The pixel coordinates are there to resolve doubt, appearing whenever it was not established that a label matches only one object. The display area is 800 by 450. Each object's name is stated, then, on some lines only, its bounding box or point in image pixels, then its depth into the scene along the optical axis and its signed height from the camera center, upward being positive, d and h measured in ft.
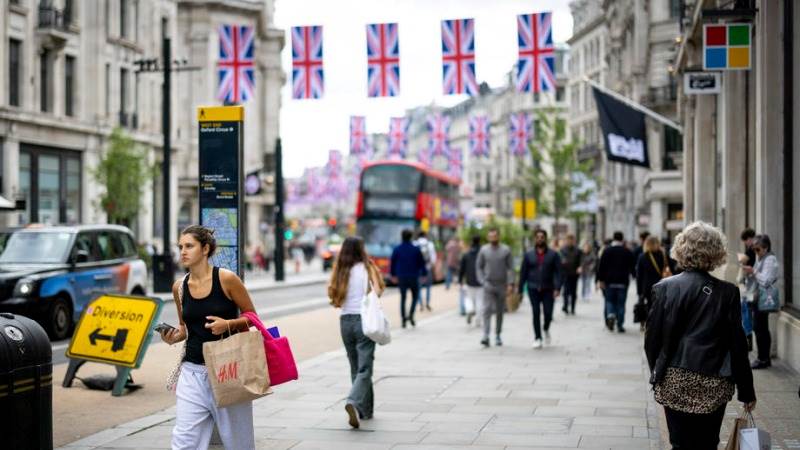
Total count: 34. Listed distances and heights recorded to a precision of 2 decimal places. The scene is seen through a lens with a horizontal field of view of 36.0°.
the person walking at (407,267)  69.62 -1.82
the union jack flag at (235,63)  89.45 +12.58
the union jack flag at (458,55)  80.64 +11.83
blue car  60.59 -1.85
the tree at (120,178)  139.23 +6.58
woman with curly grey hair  19.61 -1.85
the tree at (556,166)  208.64 +12.02
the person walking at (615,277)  67.67 -2.30
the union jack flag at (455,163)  233.76 +14.00
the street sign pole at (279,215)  155.22 +2.64
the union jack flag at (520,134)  192.65 +15.83
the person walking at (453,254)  108.68 -1.68
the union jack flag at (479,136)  205.87 +16.58
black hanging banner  94.58 +8.12
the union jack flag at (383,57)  81.92 +11.90
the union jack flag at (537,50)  79.46 +12.03
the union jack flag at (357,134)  193.57 +15.89
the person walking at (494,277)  58.23 -1.98
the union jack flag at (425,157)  219.28 +14.24
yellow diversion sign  40.16 -3.11
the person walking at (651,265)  61.72 -1.49
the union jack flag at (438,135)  209.87 +17.04
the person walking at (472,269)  70.13 -1.98
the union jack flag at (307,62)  82.84 +11.67
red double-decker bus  140.26 +3.56
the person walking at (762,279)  43.96 -1.61
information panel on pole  31.86 +1.48
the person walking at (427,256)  88.63 -1.51
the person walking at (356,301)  33.99 -1.84
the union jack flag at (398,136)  202.59 +16.29
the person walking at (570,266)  85.87 -2.18
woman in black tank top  21.65 -1.67
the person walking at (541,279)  57.52 -2.05
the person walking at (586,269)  106.83 -3.00
